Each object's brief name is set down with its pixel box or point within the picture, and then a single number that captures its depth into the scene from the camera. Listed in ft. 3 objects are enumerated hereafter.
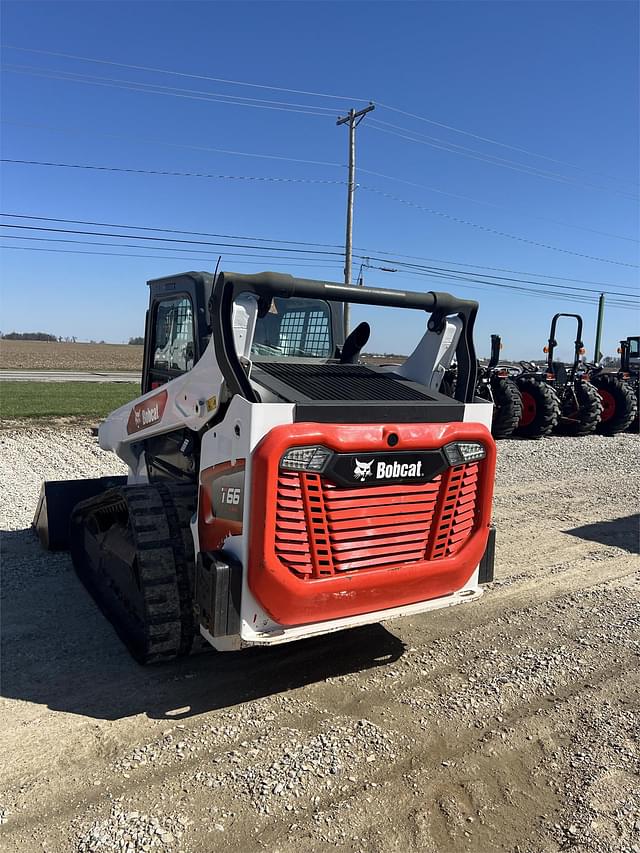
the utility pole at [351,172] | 85.56
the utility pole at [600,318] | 105.04
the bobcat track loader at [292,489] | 10.23
